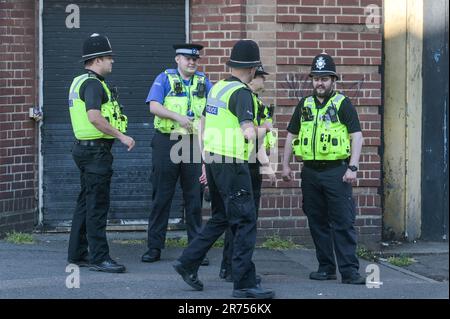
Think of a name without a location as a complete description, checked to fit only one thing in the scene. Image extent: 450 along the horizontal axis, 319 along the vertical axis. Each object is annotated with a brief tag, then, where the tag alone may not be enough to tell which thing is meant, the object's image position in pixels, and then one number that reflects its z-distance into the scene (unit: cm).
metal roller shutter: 2075
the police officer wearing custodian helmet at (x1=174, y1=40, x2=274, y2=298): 1495
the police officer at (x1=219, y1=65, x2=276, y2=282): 1617
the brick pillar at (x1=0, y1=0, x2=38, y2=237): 2030
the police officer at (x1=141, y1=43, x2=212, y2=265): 1787
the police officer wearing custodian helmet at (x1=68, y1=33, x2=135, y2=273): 1673
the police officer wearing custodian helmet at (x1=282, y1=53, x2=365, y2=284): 1655
